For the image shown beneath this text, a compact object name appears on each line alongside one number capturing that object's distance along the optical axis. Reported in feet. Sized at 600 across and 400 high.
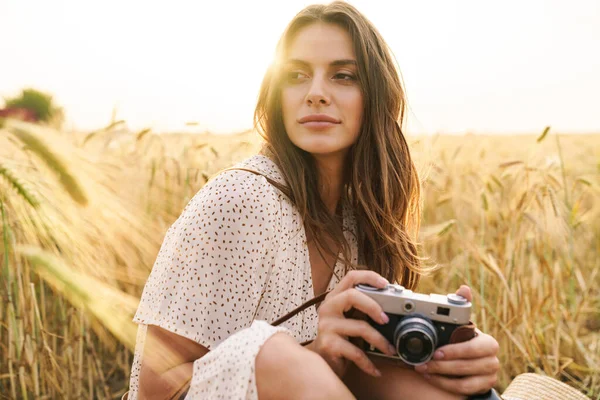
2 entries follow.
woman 3.66
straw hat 5.83
